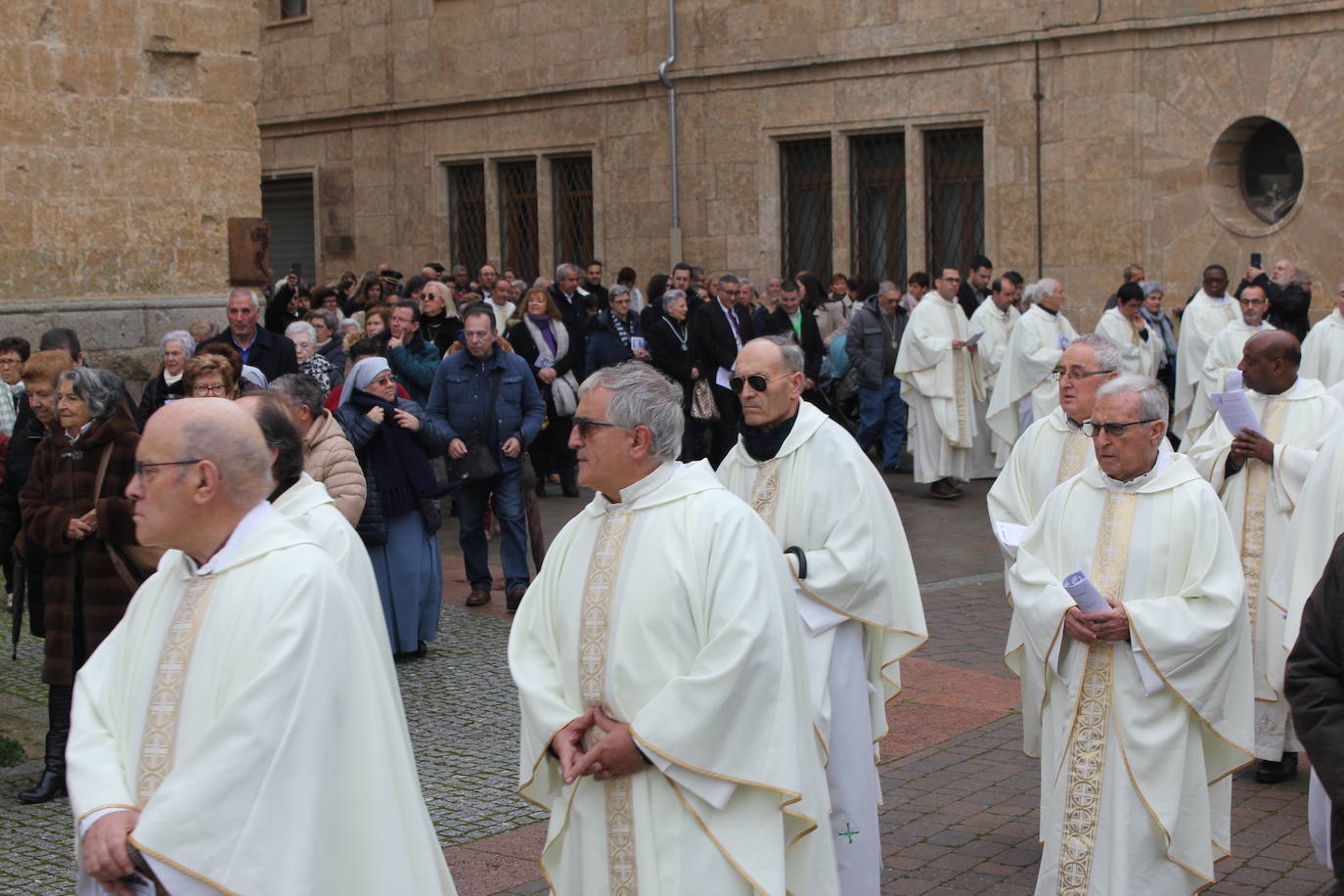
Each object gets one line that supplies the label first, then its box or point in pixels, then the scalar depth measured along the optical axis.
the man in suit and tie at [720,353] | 14.15
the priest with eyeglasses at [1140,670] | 5.05
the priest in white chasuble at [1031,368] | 14.42
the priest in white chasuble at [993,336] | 15.73
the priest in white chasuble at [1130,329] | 15.11
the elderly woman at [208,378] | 7.27
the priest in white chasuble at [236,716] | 3.34
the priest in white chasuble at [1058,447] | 6.23
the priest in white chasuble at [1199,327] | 15.05
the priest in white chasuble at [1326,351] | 11.55
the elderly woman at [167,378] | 9.61
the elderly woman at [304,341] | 11.15
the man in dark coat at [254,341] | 10.33
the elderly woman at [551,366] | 14.04
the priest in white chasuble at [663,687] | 4.05
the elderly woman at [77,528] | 6.73
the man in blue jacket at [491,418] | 10.21
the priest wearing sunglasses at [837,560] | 5.27
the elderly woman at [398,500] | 9.11
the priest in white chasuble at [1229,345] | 12.17
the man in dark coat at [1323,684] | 3.62
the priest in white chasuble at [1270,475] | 6.98
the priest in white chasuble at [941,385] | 15.23
